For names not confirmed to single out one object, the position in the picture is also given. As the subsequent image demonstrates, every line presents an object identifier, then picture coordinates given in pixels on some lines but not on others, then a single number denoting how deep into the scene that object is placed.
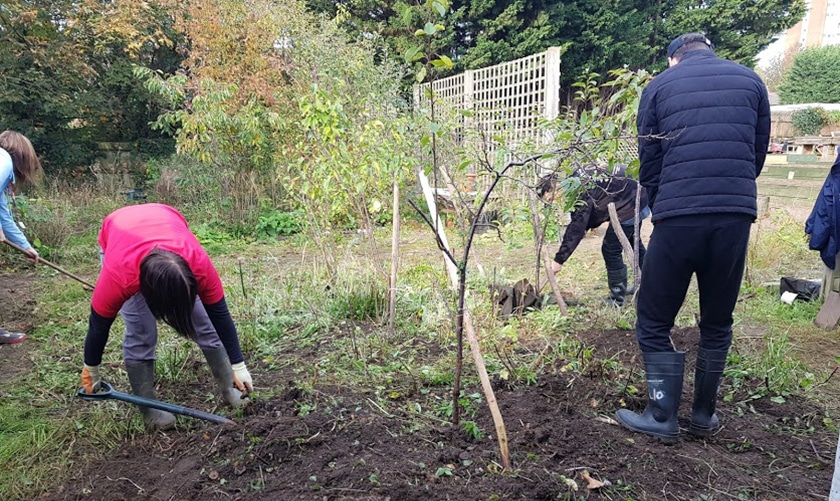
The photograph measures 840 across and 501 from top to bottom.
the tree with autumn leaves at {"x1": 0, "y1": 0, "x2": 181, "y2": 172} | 8.60
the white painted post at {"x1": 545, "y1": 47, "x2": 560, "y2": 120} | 7.02
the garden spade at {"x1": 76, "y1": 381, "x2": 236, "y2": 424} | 2.19
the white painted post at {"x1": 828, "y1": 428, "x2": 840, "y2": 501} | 1.21
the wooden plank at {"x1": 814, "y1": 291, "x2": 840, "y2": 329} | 3.62
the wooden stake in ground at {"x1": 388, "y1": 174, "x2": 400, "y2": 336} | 3.30
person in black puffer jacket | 2.03
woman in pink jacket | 1.88
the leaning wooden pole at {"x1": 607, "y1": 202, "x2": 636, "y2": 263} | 3.13
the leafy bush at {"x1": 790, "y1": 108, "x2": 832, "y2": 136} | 16.45
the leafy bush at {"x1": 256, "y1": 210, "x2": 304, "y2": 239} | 7.23
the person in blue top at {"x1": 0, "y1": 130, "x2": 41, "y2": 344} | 3.31
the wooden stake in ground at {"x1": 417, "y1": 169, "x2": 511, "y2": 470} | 1.86
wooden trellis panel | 7.10
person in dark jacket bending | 3.85
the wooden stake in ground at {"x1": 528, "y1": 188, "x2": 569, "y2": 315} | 3.53
